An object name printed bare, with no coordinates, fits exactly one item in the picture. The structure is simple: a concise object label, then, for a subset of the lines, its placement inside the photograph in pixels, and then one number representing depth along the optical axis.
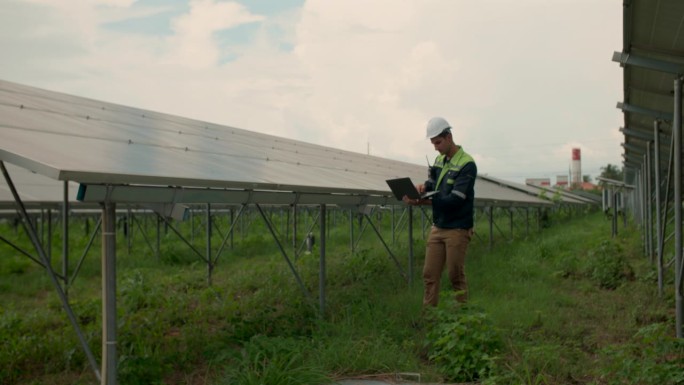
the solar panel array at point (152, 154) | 3.84
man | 5.54
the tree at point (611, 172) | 64.31
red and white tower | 67.73
